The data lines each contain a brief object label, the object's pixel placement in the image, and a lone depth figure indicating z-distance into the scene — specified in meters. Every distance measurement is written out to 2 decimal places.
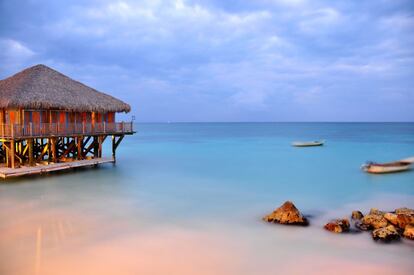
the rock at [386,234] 8.54
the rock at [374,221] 9.24
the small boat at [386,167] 18.64
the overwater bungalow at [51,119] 15.09
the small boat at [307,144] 37.06
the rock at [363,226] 9.30
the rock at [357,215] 10.29
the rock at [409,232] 8.54
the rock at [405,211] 9.73
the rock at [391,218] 9.32
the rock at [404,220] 9.12
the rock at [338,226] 9.23
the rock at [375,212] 10.12
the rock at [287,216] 9.78
